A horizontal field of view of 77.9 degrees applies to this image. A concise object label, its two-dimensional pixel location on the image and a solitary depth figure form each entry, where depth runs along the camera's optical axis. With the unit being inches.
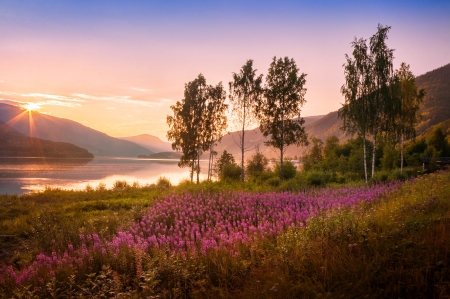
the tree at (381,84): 1019.9
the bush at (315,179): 960.9
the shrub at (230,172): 1177.4
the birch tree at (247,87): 1095.0
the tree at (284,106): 1024.2
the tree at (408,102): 1300.4
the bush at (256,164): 1596.8
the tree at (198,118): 1282.0
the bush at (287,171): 1218.0
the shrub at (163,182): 1273.4
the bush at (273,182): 1007.3
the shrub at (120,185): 1185.4
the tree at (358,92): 1048.2
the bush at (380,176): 885.8
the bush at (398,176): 860.3
